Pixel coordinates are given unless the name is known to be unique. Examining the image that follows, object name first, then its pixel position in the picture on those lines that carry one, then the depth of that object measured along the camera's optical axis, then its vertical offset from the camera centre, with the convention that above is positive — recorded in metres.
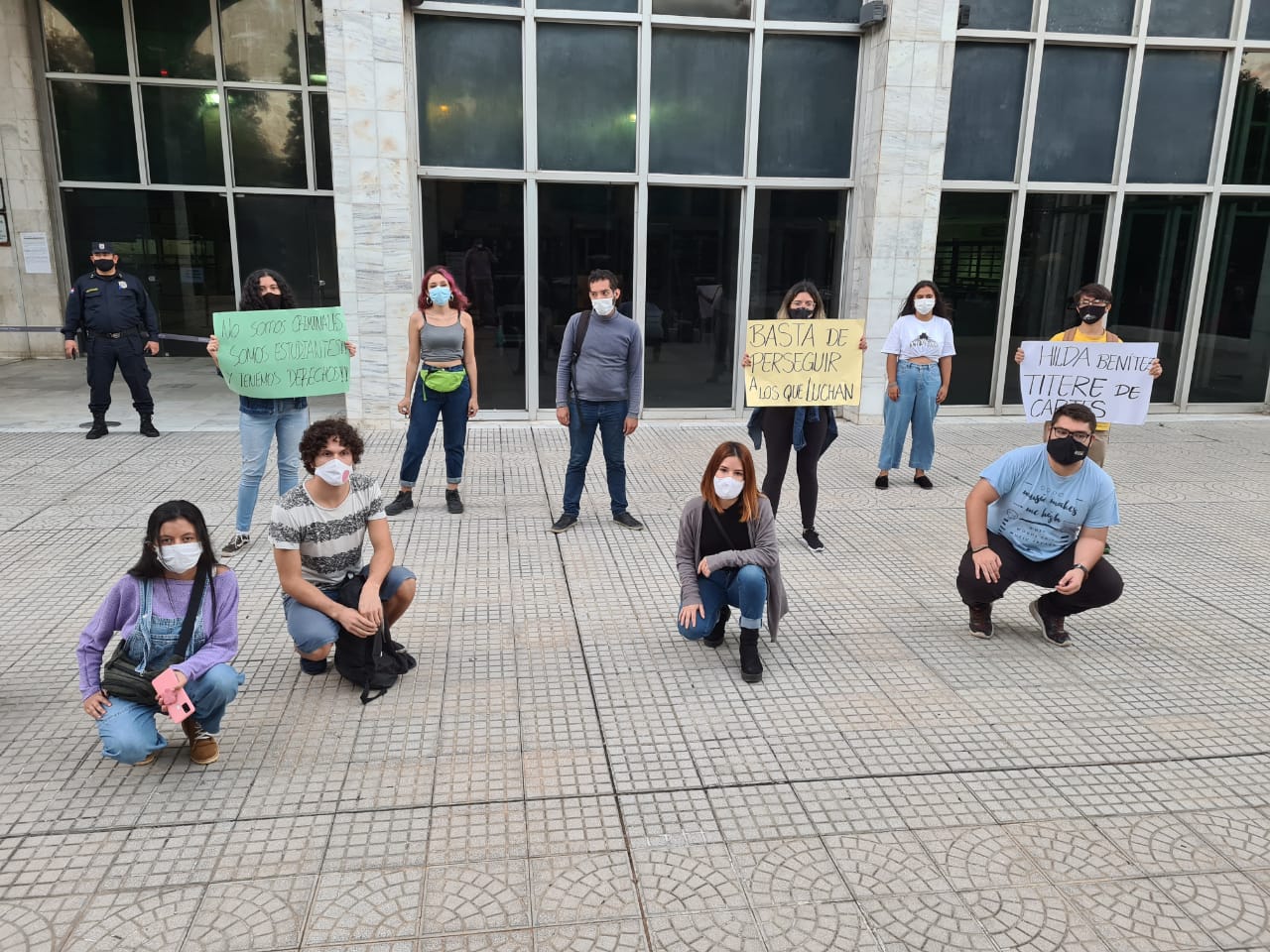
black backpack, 4.24 -1.81
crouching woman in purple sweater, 3.53 -1.45
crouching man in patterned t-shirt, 4.13 -1.29
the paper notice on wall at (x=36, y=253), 14.01 -0.14
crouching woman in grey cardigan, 4.49 -1.41
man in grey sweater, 6.62 -0.89
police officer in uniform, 9.17 -0.81
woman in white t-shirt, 7.83 -0.95
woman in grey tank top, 6.83 -0.89
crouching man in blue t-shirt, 4.74 -1.36
